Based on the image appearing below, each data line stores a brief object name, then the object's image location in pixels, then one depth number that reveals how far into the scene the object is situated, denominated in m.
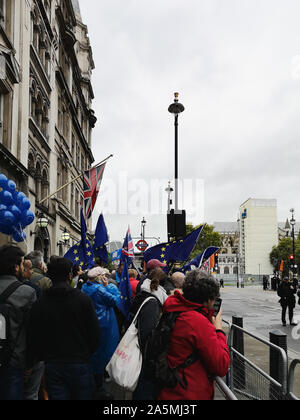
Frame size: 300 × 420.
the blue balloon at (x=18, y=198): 7.84
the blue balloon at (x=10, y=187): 8.01
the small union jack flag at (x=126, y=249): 7.77
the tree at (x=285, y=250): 103.55
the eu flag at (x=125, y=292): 6.37
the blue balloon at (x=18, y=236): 7.70
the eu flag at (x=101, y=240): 10.08
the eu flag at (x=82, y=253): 9.63
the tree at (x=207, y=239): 104.00
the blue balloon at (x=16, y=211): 7.50
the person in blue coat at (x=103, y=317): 5.78
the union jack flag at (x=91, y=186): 14.94
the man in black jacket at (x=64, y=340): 3.68
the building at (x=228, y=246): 161.79
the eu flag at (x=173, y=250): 8.43
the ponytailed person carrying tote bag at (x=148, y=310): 4.03
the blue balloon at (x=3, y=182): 7.92
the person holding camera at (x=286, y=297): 15.88
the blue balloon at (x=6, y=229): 7.35
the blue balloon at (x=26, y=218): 7.83
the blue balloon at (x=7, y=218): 7.31
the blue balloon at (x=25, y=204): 7.89
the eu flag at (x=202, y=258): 8.79
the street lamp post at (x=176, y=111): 15.29
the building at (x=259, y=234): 132.12
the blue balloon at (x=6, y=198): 7.54
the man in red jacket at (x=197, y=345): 2.88
